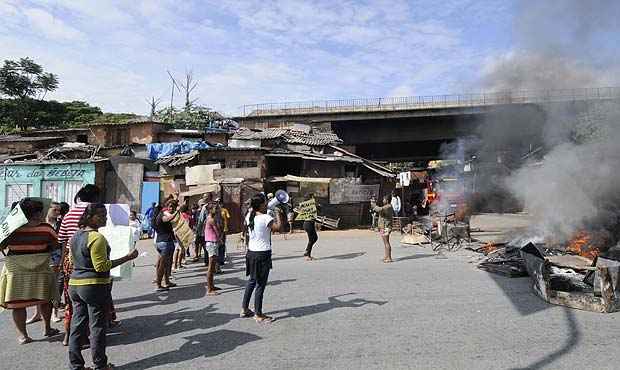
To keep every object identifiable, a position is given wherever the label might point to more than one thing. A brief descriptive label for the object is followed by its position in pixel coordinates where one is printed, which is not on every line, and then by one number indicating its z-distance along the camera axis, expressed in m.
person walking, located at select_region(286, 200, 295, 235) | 17.27
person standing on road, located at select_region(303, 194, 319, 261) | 10.48
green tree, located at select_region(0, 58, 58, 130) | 39.59
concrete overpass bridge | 29.17
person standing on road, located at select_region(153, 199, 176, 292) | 6.94
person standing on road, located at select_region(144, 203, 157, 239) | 16.65
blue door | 19.43
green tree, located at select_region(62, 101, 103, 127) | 41.27
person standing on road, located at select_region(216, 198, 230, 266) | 8.96
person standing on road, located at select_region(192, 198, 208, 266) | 9.48
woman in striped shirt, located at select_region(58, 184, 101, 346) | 4.68
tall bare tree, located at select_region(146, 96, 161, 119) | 42.89
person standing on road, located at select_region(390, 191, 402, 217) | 18.19
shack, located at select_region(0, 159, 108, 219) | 19.11
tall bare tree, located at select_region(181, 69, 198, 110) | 40.11
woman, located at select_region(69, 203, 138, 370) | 3.84
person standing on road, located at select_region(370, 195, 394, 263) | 9.77
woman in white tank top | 5.38
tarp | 21.45
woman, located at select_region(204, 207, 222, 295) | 6.88
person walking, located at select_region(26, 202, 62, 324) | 5.33
